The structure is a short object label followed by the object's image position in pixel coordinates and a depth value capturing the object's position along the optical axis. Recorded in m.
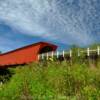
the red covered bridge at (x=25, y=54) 13.76
